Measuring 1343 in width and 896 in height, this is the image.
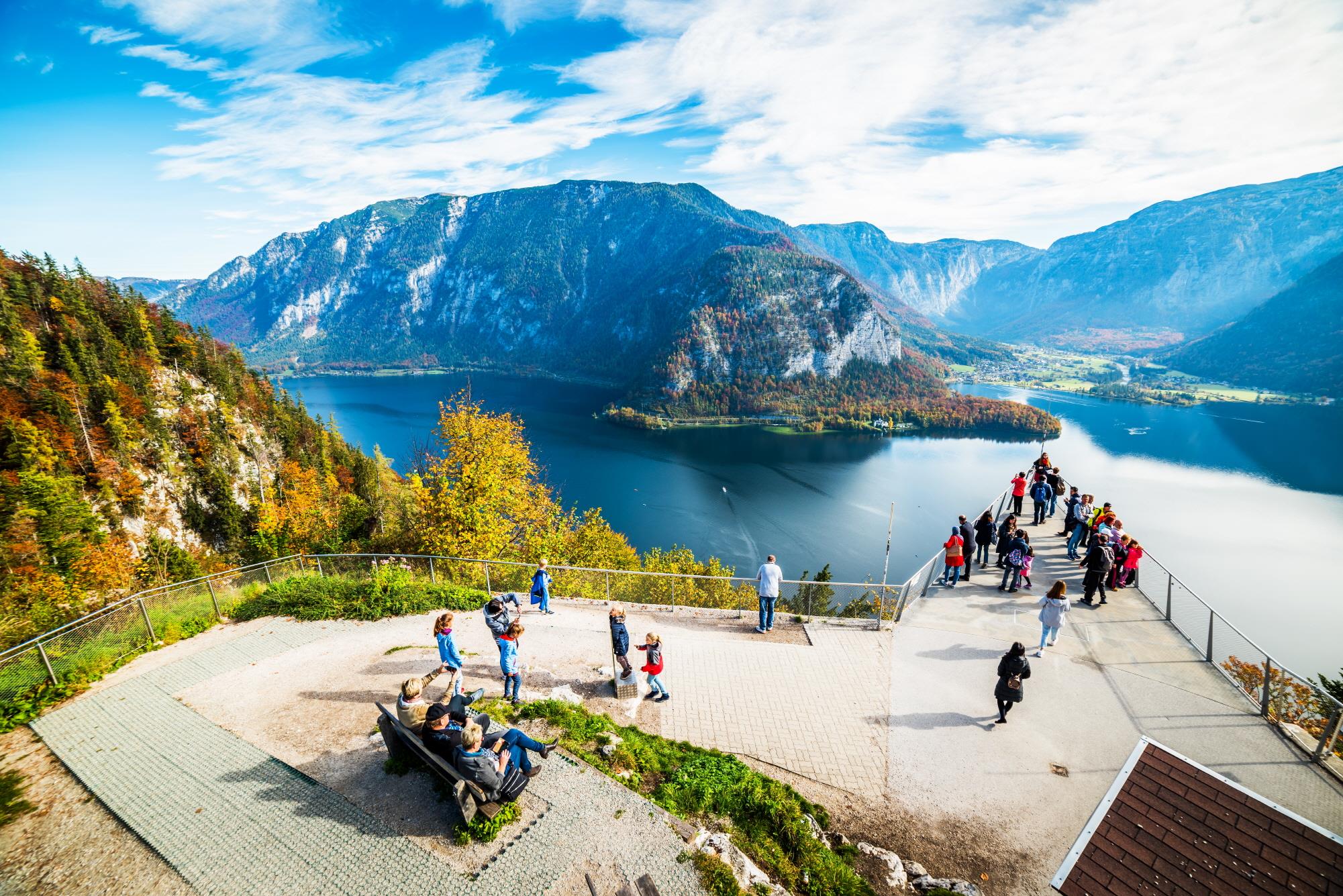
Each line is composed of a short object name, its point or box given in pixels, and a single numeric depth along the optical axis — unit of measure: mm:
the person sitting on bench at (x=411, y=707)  7535
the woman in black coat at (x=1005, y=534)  14629
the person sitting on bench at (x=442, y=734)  7031
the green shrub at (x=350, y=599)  13602
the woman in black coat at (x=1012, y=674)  9320
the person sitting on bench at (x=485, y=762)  6699
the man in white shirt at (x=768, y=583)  12281
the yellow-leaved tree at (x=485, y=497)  22875
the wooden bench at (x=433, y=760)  6586
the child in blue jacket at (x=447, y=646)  9453
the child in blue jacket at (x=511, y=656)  9688
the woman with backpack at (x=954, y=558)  14516
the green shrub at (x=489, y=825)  6570
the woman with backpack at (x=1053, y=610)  11102
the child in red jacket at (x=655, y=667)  9969
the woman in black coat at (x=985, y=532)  15500
